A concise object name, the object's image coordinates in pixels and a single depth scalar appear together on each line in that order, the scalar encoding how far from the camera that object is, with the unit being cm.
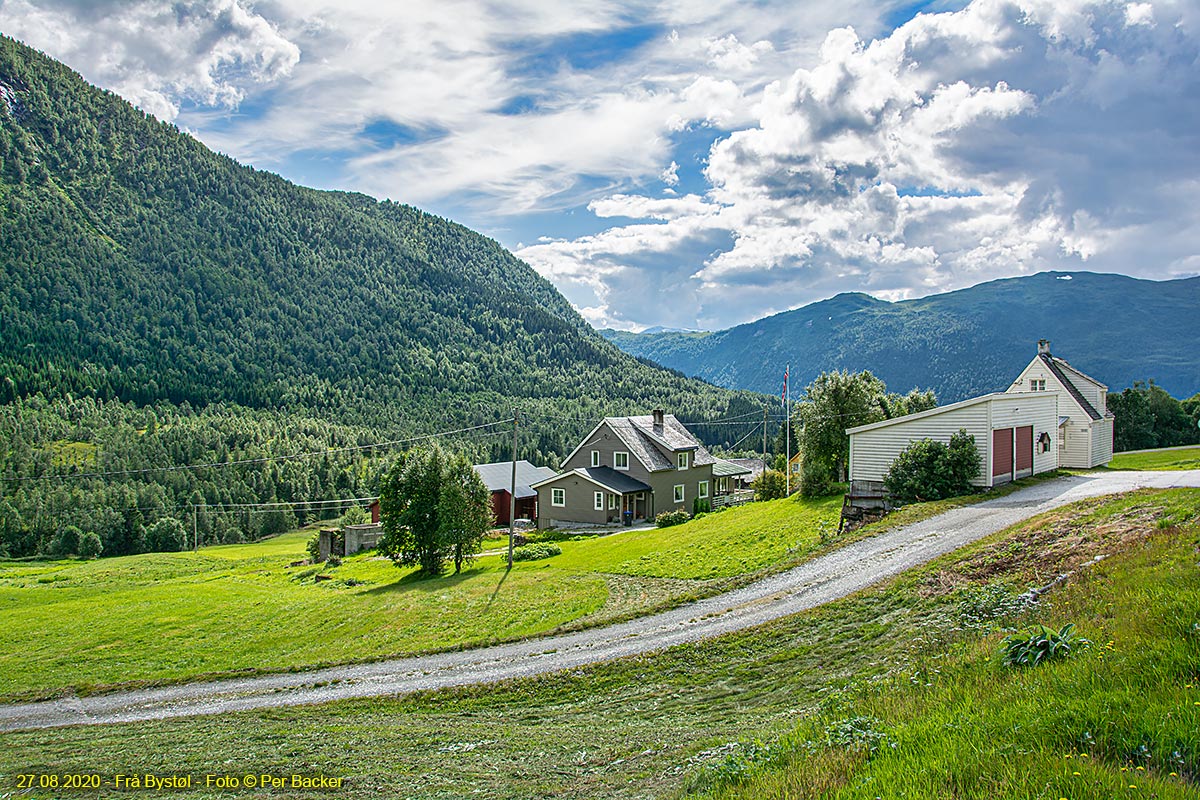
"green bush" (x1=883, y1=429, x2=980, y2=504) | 2795
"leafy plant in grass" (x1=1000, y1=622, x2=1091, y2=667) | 726
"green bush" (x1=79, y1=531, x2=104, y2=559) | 8944
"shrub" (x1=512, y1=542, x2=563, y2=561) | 3863
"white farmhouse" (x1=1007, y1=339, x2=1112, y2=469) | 3875
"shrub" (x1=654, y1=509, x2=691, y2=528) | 4809
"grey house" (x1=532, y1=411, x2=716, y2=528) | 5366
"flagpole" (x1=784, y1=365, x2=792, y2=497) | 4488
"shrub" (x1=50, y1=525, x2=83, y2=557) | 8956
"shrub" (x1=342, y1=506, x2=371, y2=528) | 8462
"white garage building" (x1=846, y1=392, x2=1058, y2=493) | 2891
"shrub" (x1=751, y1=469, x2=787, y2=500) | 4647
